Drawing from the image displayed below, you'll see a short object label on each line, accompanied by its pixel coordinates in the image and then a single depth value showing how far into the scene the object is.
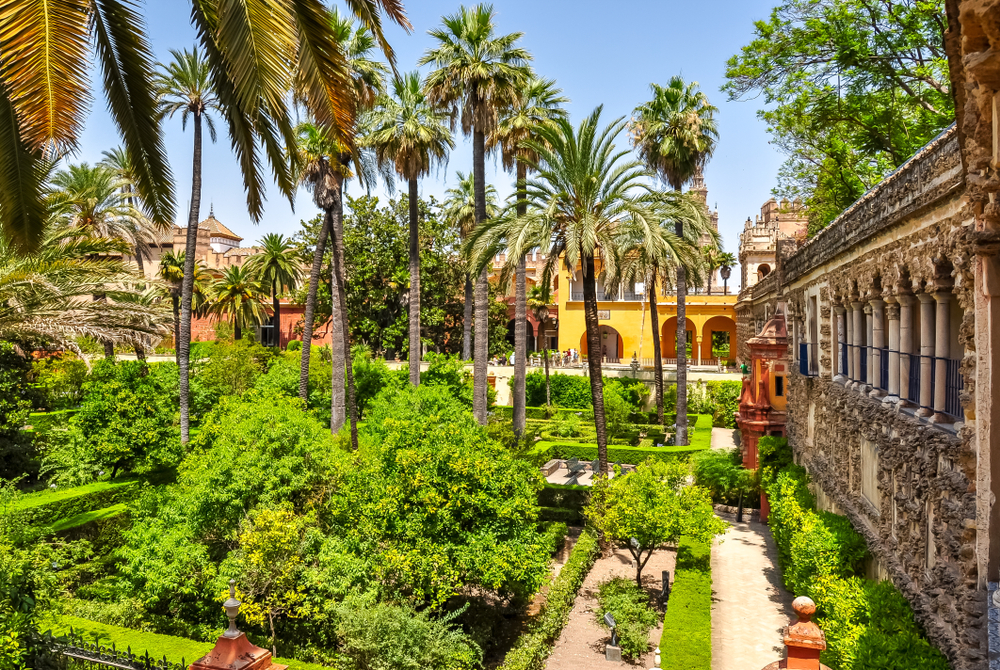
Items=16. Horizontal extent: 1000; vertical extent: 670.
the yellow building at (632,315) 48.81
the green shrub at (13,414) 19.33
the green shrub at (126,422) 19.97
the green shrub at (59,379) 27.30
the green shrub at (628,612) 12.75
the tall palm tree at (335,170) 23.69
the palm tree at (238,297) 39.77
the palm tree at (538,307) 38.40
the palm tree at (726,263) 62.72
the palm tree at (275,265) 40.19
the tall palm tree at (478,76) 23.92
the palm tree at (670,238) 17.81
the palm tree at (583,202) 17.73
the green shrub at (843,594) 7.33
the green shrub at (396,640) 10.85
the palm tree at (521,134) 24.64
